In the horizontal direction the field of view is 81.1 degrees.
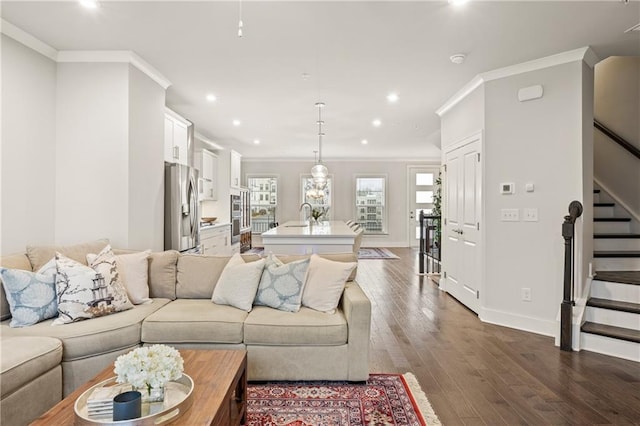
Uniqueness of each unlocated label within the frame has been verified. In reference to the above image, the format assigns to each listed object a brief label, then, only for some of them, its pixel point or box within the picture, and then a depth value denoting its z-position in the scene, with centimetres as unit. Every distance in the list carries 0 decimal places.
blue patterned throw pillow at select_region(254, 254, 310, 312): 285
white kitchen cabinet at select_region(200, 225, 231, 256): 617
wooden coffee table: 152
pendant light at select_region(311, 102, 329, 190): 661
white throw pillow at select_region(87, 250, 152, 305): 303
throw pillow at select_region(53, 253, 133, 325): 261
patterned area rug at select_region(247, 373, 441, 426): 221
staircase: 323
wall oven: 843
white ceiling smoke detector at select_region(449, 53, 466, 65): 367
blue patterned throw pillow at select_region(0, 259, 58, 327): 252
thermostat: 407
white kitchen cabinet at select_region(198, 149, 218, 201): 723
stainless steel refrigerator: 440
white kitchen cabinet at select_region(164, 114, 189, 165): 475
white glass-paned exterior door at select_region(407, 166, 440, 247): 1130
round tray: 143
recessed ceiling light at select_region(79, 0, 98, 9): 274
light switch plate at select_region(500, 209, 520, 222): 404
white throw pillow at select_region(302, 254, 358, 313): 286
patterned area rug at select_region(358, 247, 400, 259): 905
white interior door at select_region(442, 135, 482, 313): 446
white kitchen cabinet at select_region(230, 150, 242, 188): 878
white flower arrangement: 151
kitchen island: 418
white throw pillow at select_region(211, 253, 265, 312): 287
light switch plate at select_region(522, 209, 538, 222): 391
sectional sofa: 236
